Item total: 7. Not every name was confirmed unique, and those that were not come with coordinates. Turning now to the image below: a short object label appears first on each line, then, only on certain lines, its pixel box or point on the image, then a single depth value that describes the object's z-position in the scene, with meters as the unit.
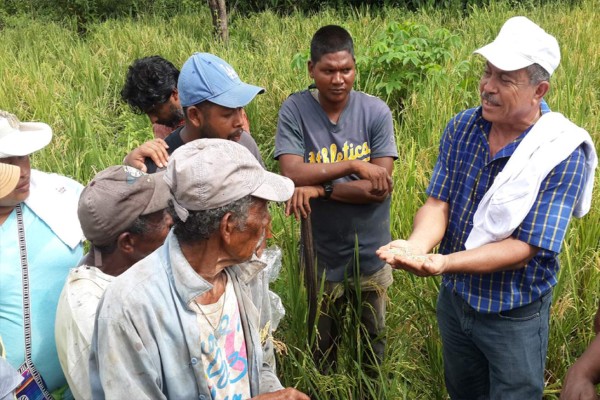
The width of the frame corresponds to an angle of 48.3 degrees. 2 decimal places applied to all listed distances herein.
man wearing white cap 2.06
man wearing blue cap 2.65
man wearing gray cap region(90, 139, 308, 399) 1.63
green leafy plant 5.13
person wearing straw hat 2.21
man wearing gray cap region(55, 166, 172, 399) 1.84
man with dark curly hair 3.16
